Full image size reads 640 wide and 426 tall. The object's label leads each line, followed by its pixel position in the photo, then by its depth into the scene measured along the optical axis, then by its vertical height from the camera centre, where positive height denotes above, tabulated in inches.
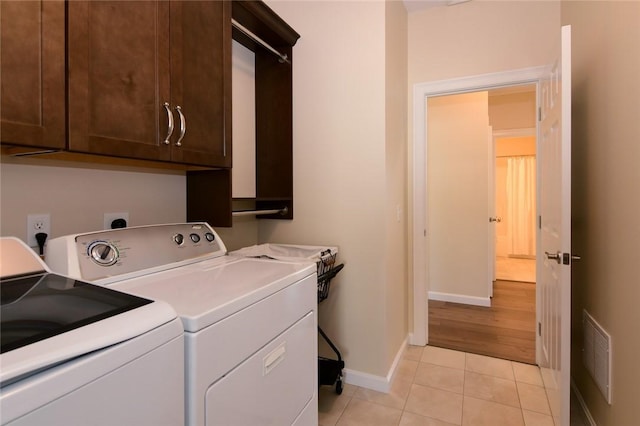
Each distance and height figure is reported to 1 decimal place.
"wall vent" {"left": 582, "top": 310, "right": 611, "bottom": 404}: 60.8 -28.5
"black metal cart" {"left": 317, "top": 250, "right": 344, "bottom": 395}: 70.6 -33.5
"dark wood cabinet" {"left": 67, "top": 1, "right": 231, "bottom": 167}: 40.1 +19.4
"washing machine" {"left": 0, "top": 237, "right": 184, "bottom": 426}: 20.2 -10.2
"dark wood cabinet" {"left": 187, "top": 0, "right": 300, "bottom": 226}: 84.9 +25.5
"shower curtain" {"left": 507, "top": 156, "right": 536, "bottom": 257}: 252.2 +5.1
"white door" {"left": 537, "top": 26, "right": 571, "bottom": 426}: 62.0 -3.3
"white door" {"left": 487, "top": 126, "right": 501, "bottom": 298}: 148.9 +3.4
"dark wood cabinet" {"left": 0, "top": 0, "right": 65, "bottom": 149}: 33.2 +14.9
